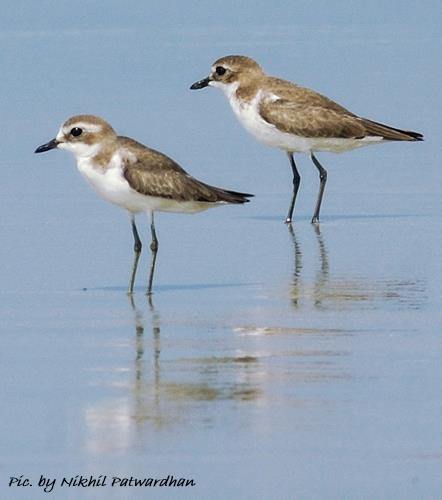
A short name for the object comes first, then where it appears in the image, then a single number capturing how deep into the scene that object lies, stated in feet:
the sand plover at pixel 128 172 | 45.42
